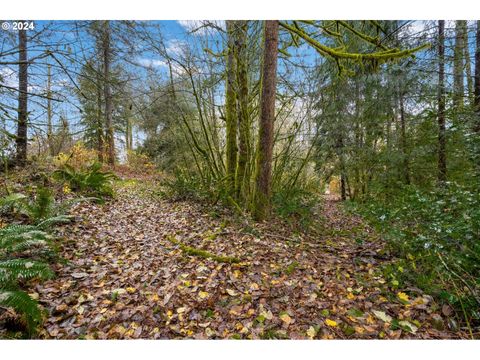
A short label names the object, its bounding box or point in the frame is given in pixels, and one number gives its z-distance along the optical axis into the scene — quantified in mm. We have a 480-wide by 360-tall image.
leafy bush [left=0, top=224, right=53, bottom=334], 1589
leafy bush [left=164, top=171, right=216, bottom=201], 5227
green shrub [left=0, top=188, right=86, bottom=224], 3109
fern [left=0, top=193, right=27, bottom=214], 3090
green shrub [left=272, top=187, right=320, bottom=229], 3938
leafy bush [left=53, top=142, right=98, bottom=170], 5729
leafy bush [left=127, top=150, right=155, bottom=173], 10750
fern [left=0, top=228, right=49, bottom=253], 2230
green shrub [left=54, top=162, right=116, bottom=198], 5035
